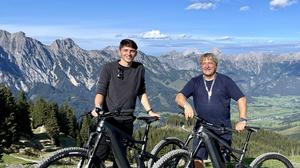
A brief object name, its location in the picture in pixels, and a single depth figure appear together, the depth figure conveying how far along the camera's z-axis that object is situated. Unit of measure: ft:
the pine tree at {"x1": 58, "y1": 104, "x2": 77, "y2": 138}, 280.36
